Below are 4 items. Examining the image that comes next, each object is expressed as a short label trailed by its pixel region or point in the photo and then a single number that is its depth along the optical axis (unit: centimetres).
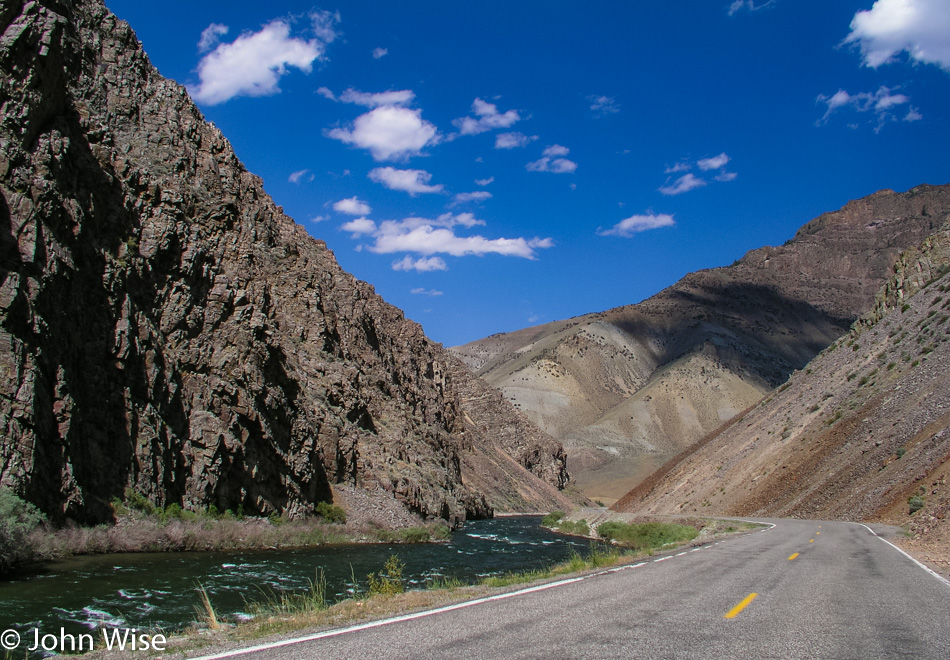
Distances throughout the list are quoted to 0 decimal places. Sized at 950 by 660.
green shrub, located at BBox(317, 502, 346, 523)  3916
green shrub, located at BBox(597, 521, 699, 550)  3242
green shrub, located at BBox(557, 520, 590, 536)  4931
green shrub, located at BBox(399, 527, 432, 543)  3969
